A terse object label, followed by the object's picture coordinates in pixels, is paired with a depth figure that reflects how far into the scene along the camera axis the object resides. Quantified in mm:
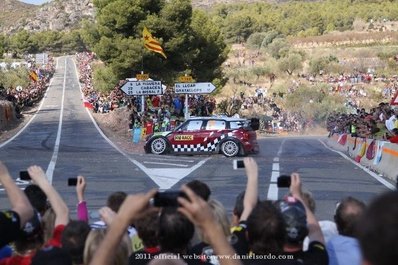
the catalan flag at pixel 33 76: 87750
